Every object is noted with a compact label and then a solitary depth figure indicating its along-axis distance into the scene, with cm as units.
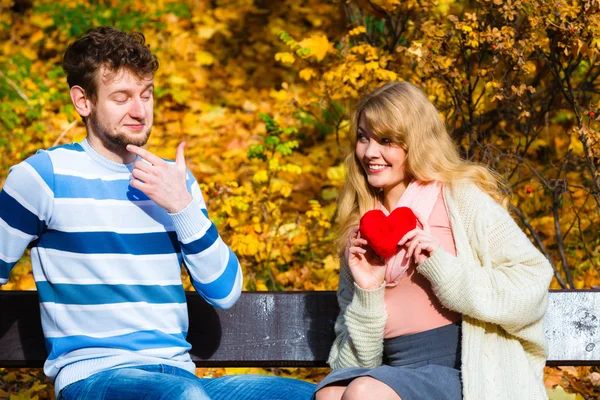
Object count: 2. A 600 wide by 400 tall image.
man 527
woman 539
